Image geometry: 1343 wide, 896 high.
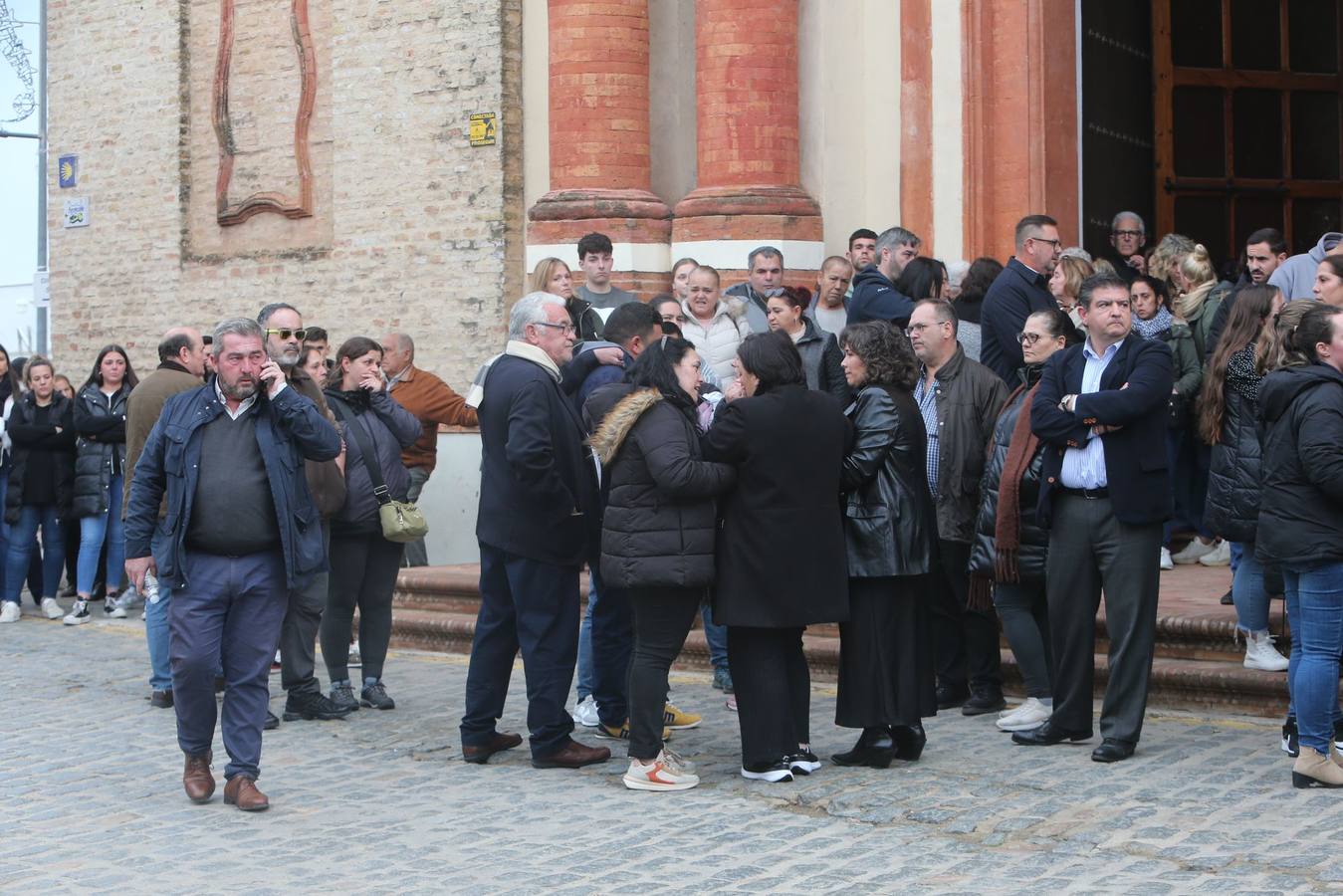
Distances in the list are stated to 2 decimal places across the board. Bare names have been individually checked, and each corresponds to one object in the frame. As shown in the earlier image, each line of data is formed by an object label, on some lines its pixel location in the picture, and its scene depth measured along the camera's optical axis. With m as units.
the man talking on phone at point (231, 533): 7.12
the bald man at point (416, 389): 11.02
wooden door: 13.43
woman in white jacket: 9.93
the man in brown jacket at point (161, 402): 9.25
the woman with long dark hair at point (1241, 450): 8.01
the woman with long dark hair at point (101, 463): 13.03
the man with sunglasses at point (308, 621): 8.87
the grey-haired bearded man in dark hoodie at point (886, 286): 10.09
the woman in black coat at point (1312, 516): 6.74
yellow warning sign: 14.88
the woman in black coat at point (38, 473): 13.57
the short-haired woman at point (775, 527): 7.17
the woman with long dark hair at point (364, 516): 9.28
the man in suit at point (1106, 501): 7.39
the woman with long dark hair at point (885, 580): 7.43
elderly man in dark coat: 7.63
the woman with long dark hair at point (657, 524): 7.13
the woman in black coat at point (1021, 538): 7.98
